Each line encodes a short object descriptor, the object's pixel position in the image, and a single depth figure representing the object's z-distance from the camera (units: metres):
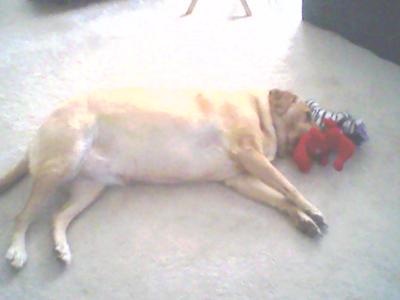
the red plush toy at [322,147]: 2.04
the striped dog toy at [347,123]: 2.10
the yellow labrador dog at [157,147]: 1.82
